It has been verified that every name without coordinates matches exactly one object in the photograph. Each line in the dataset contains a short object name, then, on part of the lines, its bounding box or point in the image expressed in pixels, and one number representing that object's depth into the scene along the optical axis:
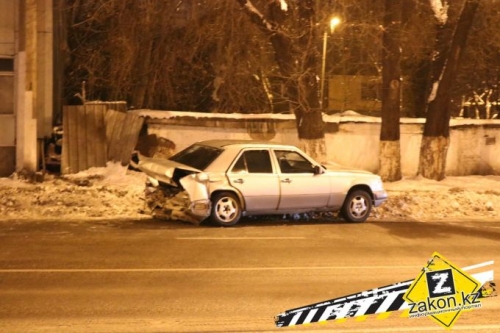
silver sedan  11.85
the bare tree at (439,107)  17.53
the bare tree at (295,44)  15.88
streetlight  16.86
